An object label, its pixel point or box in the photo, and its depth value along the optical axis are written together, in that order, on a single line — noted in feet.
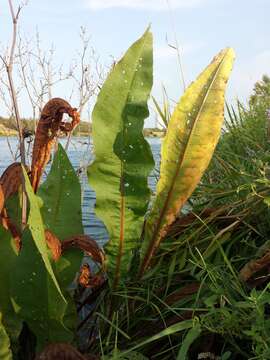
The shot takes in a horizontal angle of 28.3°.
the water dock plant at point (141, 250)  4.34
